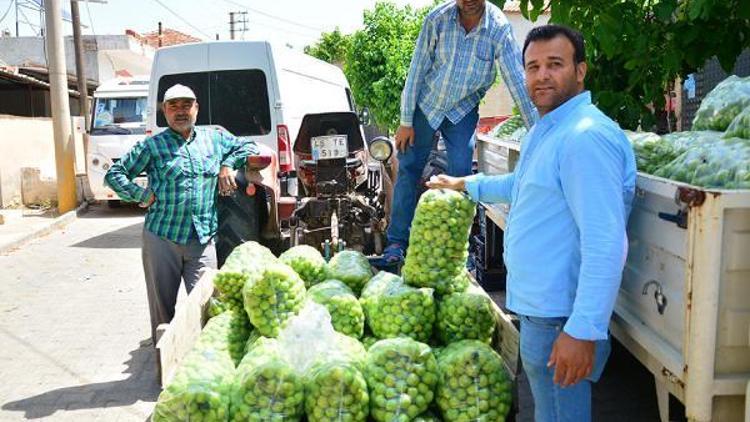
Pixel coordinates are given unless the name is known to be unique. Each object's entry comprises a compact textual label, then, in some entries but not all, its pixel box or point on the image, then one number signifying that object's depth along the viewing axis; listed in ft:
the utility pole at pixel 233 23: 184.30
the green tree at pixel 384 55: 67.21
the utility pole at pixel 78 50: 63.35
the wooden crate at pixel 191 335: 9.87
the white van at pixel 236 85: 28.02
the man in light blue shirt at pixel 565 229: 7.35
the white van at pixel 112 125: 43.75
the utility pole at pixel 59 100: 42.11
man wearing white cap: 15.37
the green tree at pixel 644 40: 13.73
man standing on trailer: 14.19
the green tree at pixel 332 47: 120.25
